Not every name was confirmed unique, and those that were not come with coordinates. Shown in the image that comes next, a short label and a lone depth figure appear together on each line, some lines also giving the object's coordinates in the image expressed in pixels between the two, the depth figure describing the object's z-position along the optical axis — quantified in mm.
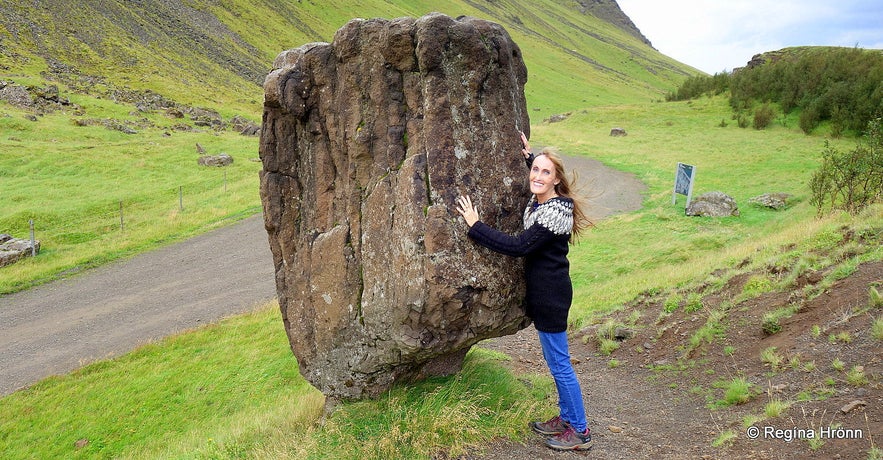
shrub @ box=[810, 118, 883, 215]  16547
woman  6879
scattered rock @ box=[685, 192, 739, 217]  23609
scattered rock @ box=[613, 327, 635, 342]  12391
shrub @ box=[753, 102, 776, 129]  44219
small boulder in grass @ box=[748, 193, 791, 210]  23838
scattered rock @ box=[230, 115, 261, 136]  54656
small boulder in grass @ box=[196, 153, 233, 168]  40750
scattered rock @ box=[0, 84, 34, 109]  48375
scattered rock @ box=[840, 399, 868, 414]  6746
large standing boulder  7445
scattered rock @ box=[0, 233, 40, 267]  23156
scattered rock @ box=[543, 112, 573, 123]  66312
